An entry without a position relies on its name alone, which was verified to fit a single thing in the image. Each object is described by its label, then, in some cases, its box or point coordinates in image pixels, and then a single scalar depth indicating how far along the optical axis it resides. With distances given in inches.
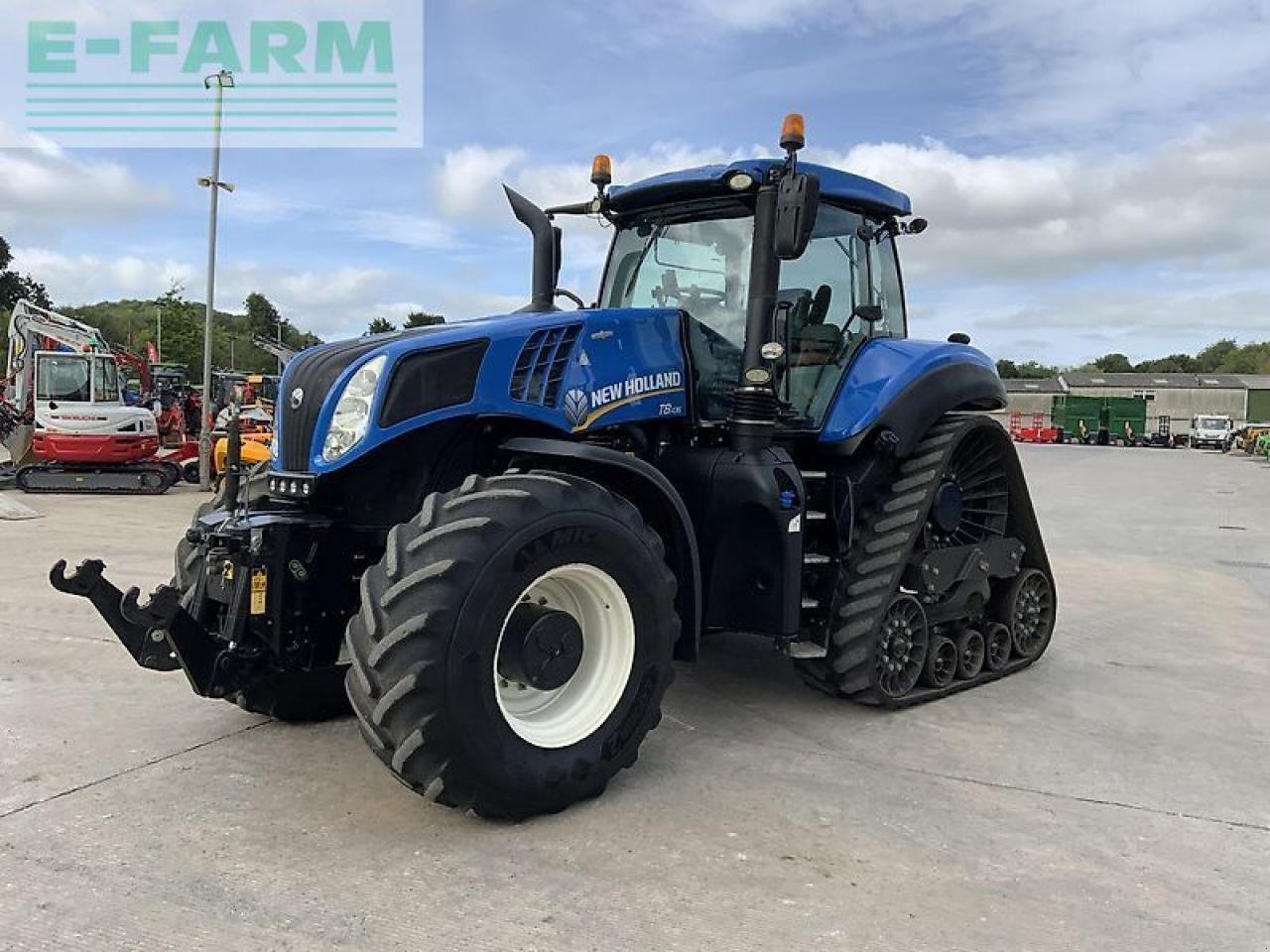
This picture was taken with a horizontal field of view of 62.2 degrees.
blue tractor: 140.3
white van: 1818.4
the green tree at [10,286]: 2316.7
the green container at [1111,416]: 2012.8
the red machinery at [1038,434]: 2055.9
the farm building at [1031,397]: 2502.8
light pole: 681.6
